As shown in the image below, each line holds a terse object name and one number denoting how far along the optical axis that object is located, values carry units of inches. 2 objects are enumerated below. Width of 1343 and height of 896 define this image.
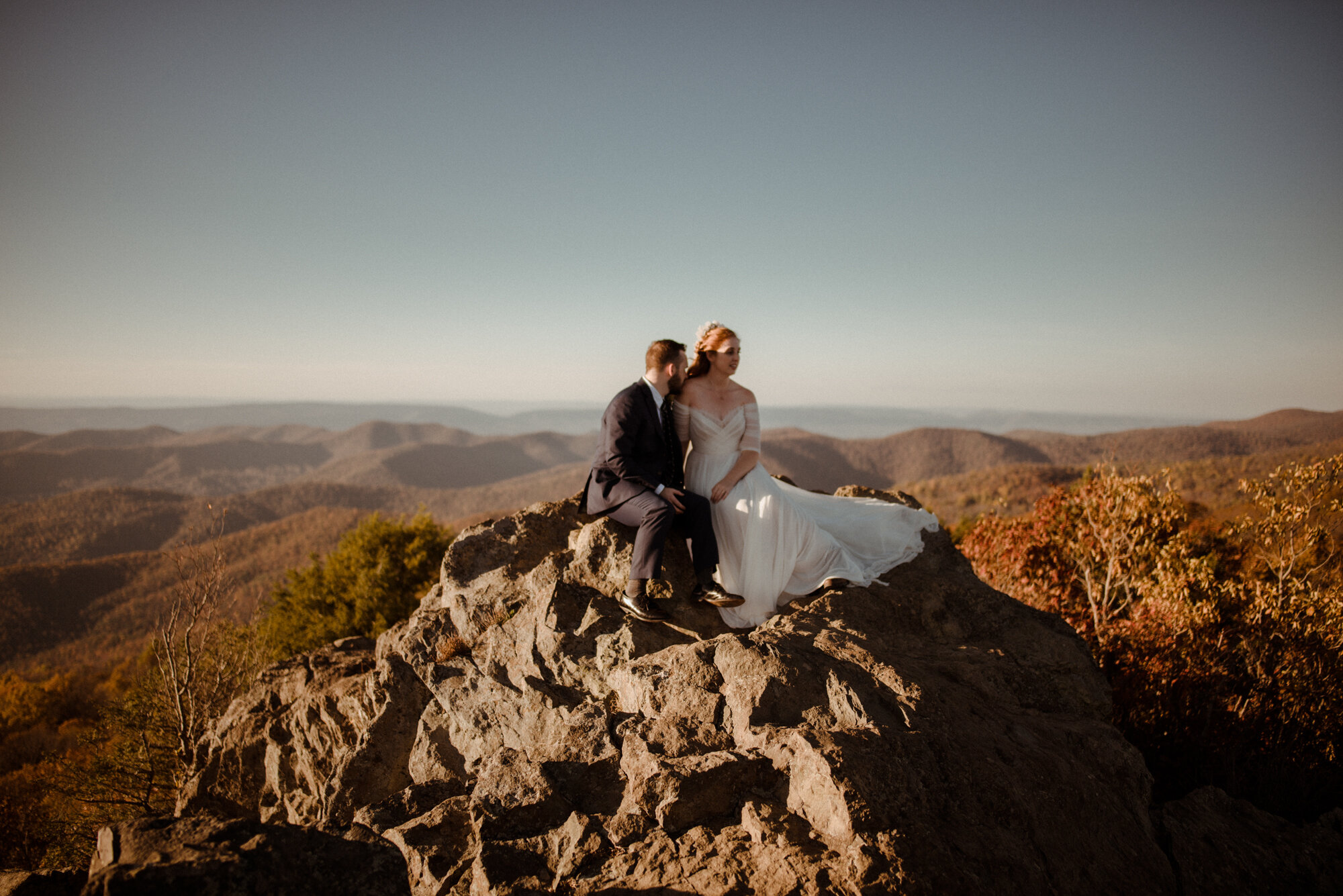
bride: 279.0
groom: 256.1
